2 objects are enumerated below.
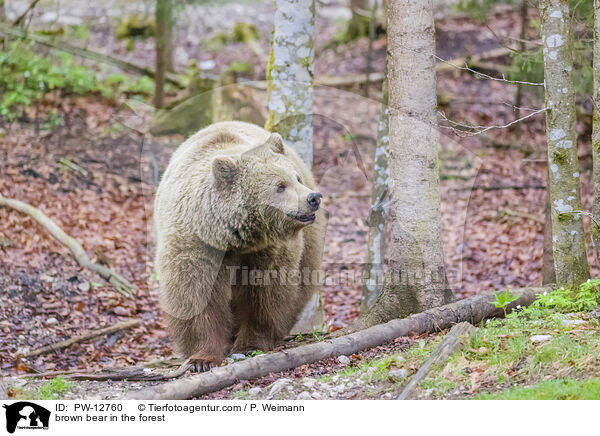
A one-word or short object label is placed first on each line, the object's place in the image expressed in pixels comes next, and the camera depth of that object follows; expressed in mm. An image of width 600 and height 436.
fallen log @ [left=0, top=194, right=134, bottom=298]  17672
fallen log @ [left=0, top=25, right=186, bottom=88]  29875
